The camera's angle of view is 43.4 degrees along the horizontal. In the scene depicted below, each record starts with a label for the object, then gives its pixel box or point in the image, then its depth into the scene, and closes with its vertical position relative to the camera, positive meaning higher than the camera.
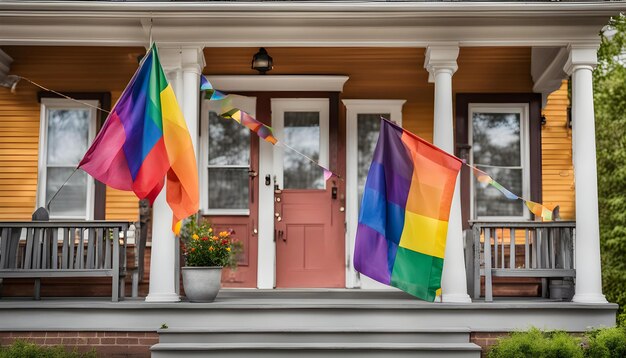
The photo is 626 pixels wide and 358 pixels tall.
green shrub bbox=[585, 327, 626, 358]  8.02 -1.16
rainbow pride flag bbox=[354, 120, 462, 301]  8.28 +0.17
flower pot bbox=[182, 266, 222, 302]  8.73 -0.62
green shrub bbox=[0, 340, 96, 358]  7.86 -1.28
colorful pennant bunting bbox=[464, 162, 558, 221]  9.17 +0.26
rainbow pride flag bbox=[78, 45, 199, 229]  8.00 +0.82
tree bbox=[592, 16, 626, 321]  21.41 +1.86
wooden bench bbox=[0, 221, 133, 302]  8.84 -0.29
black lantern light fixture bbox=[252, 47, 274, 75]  10.13 +2.16
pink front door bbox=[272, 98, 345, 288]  10.77 +0.34
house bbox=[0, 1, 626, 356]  8.48 +1.07
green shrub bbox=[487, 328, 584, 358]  7.90 -1.18
